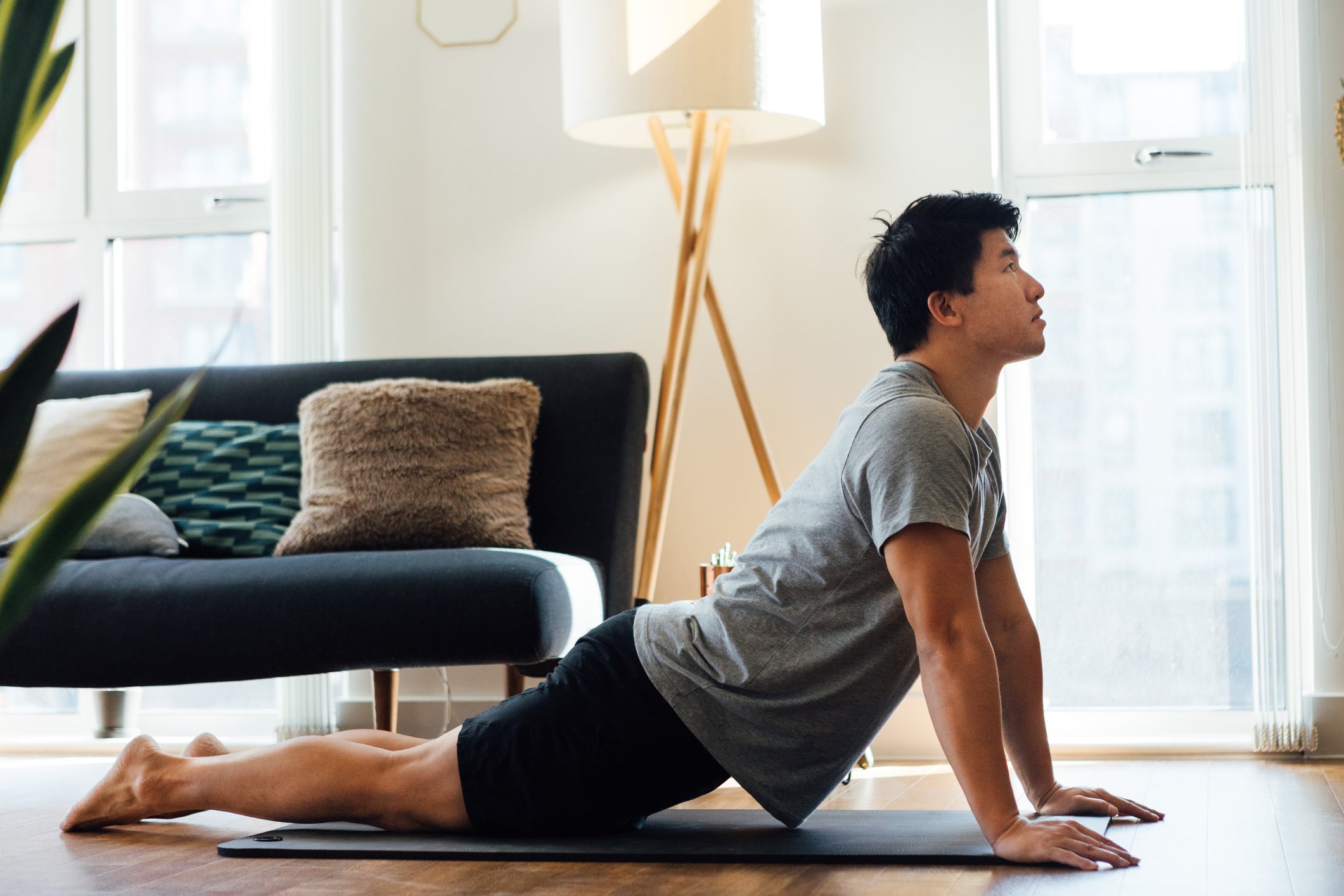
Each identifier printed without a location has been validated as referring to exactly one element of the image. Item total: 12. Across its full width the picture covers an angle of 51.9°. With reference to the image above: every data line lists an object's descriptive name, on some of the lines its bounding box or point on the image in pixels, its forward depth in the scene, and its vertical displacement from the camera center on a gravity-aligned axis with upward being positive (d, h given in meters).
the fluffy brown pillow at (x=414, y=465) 2.91 +0.01
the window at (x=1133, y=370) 3.31 +0.22
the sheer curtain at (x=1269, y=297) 3.10 +0.36
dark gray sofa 2.38 -0.25
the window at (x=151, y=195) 3.90 +0.80
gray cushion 2.89 -0.12
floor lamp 2.88 +0.81
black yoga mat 1.82 -0.52
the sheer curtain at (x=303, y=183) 3.64 +0.77
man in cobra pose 1.66 -0.26
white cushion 3.02 +0.08
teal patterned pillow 3.01 -0.02
